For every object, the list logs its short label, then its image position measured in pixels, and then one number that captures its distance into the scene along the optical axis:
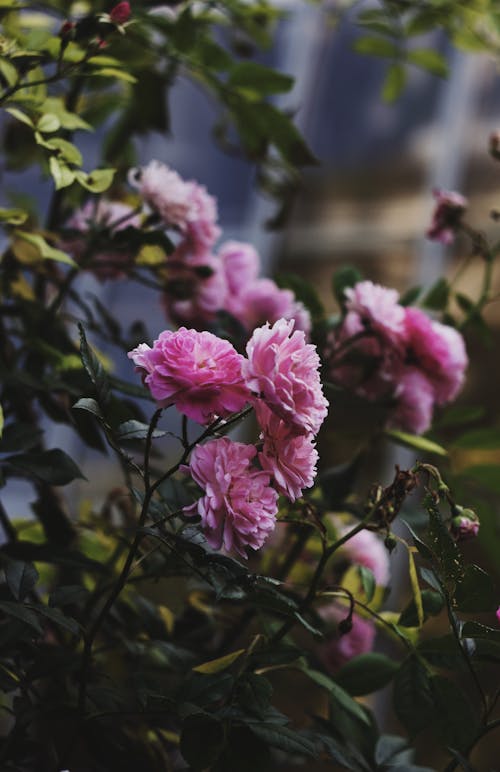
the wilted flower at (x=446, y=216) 1.43
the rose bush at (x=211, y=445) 1.07
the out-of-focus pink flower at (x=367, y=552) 1.44
